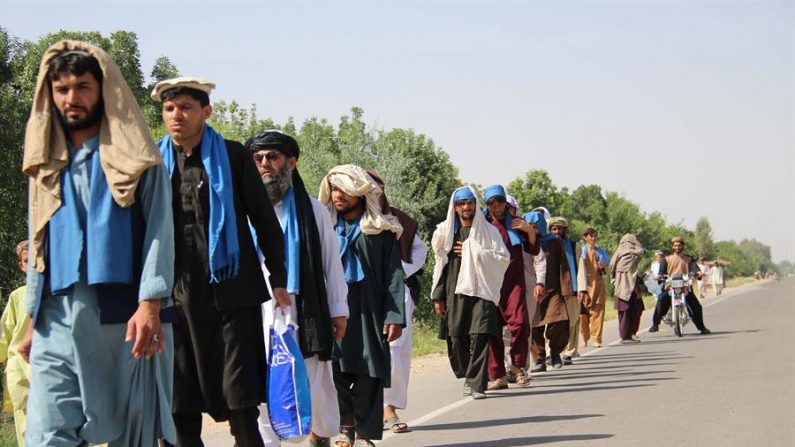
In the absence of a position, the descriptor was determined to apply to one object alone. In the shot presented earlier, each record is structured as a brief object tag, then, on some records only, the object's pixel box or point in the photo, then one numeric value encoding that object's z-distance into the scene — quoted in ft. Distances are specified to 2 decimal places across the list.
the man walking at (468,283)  38.63
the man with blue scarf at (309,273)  22.89
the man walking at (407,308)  31.89
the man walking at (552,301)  50.08
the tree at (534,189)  200.13
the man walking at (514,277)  42.13
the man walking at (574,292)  54.75
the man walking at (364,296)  27.43
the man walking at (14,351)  25.91
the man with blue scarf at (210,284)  19.03
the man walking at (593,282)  65.16
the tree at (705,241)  451.94
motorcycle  73.72
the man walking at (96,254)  15.24
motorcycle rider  75.10
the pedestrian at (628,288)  70.85
